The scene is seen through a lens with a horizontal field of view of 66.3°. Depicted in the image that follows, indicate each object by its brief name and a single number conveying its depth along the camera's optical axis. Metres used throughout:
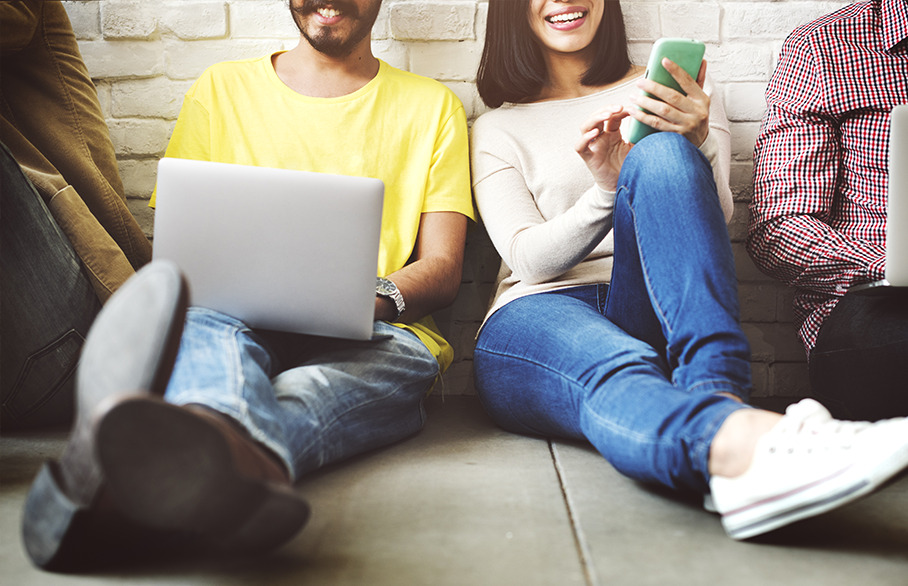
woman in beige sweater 0.73
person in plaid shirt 1.41
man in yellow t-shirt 0.61
